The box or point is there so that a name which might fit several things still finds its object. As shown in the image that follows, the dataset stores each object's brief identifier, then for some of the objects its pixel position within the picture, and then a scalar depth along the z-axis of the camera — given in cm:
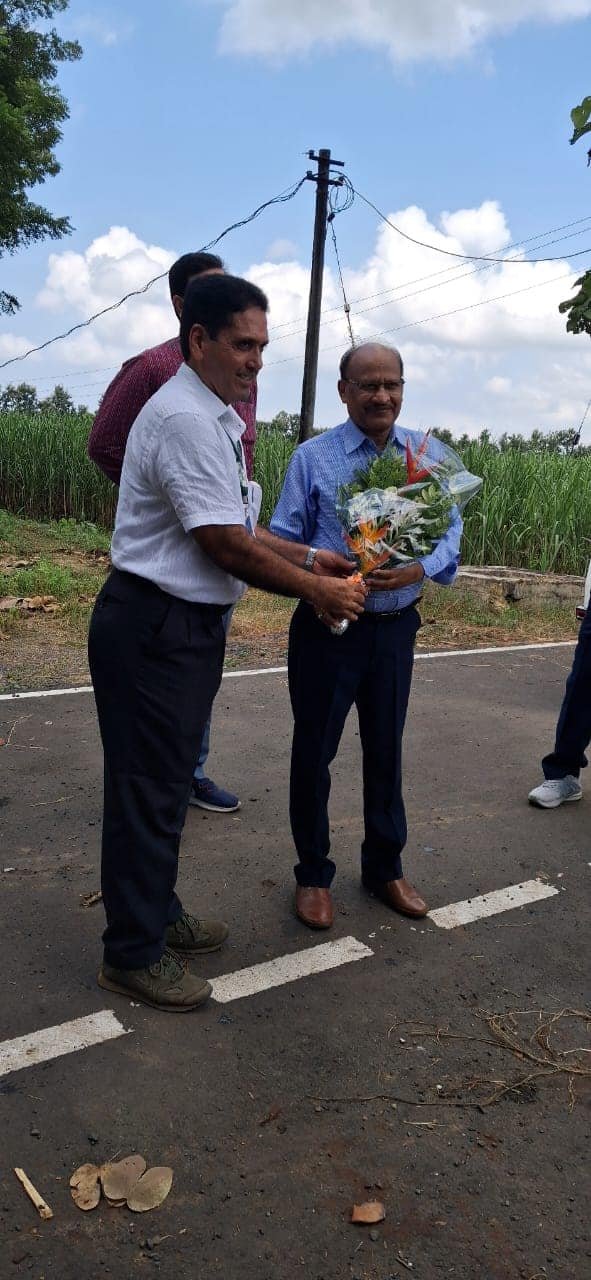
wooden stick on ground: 234
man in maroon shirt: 398
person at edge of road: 507
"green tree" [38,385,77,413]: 5606
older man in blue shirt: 349
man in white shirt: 277
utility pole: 1758
